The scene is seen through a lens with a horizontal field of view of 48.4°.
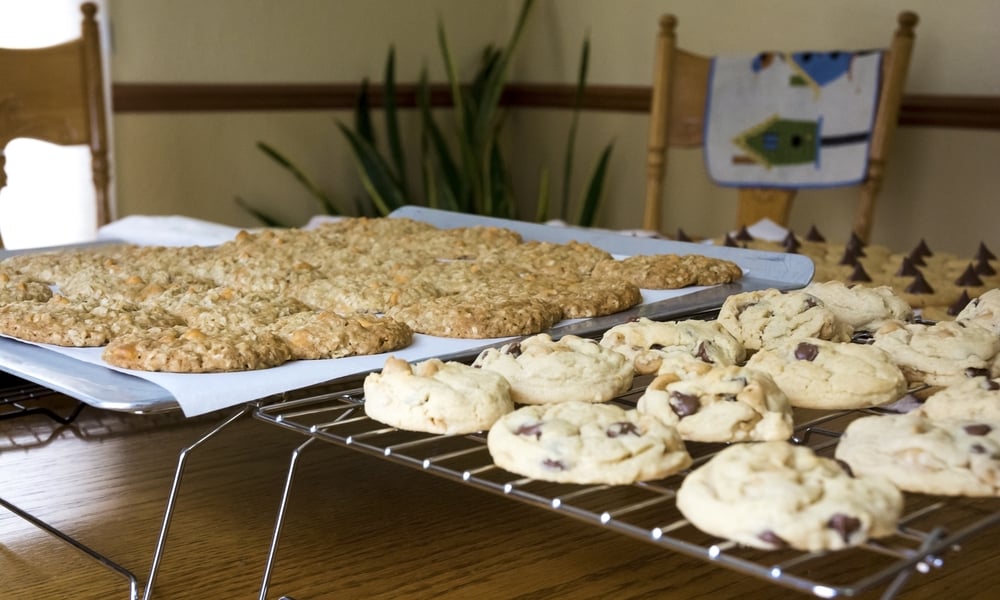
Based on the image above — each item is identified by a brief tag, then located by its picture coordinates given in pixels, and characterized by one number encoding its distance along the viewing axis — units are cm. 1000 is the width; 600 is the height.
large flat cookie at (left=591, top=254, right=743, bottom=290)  167
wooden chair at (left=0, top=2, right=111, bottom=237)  292
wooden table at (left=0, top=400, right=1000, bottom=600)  113
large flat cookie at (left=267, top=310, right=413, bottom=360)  127
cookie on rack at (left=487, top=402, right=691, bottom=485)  93
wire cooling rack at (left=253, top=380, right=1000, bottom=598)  73
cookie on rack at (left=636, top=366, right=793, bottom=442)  103
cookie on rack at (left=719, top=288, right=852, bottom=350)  133
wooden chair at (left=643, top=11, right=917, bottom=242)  299
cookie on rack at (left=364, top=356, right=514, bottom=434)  106
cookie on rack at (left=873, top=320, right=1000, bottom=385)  118
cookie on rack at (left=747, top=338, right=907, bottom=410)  114
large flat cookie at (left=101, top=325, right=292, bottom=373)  120
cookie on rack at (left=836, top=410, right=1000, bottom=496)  91
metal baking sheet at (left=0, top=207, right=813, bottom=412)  114
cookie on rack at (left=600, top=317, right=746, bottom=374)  123
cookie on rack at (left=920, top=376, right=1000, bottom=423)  101
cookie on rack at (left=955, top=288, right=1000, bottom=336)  131
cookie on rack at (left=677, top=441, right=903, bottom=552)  80
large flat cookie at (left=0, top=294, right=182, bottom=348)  133
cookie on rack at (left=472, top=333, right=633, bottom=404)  114
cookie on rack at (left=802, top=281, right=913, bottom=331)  142
